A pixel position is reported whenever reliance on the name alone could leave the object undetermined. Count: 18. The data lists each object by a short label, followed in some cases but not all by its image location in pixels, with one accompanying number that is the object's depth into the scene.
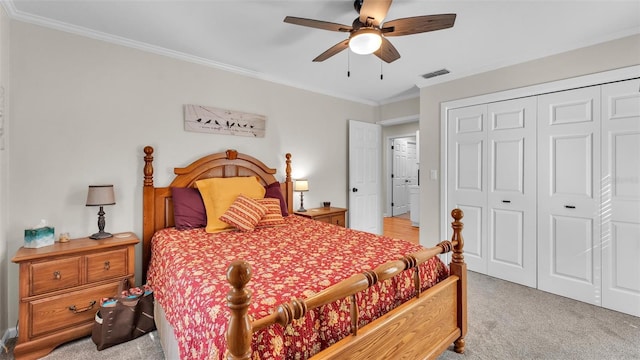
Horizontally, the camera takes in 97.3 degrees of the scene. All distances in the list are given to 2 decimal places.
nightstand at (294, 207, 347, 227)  3.54
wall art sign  2.96
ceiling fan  1.68
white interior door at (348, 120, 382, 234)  4.48
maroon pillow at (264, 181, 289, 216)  3.17
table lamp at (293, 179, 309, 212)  3.64
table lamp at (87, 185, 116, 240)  2.24
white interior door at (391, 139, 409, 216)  7.38
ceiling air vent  3.42
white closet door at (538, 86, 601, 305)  2.63
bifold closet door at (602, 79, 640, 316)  2.43
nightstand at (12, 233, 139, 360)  1.87
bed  1.06
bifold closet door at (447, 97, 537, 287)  3.04
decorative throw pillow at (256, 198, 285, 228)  2.72
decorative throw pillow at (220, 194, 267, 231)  2.49
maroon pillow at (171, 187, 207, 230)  2.60
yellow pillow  2.55
